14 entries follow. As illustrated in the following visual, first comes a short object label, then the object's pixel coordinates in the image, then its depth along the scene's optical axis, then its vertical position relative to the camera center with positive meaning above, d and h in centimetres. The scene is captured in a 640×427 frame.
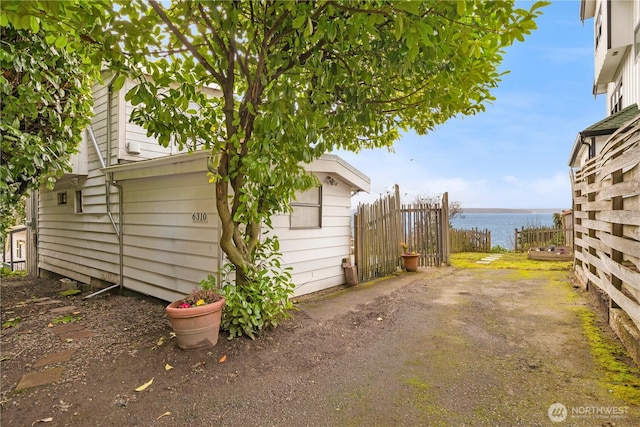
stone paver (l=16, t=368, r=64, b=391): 279 -147
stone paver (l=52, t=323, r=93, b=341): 396 -149
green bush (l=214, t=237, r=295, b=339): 351 -101
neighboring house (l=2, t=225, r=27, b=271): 1091 -150
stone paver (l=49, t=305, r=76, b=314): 519 -152
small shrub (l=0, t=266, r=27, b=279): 903 -161
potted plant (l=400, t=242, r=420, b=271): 770 -118
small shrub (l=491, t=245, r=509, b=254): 1203 -152
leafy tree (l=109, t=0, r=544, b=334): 244 +136
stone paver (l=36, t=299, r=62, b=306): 576 -154
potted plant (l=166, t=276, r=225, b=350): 315 -105
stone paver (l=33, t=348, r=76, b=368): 322 -147
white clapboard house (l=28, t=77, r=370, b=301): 475 -1
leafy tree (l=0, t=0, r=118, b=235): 247 +153
